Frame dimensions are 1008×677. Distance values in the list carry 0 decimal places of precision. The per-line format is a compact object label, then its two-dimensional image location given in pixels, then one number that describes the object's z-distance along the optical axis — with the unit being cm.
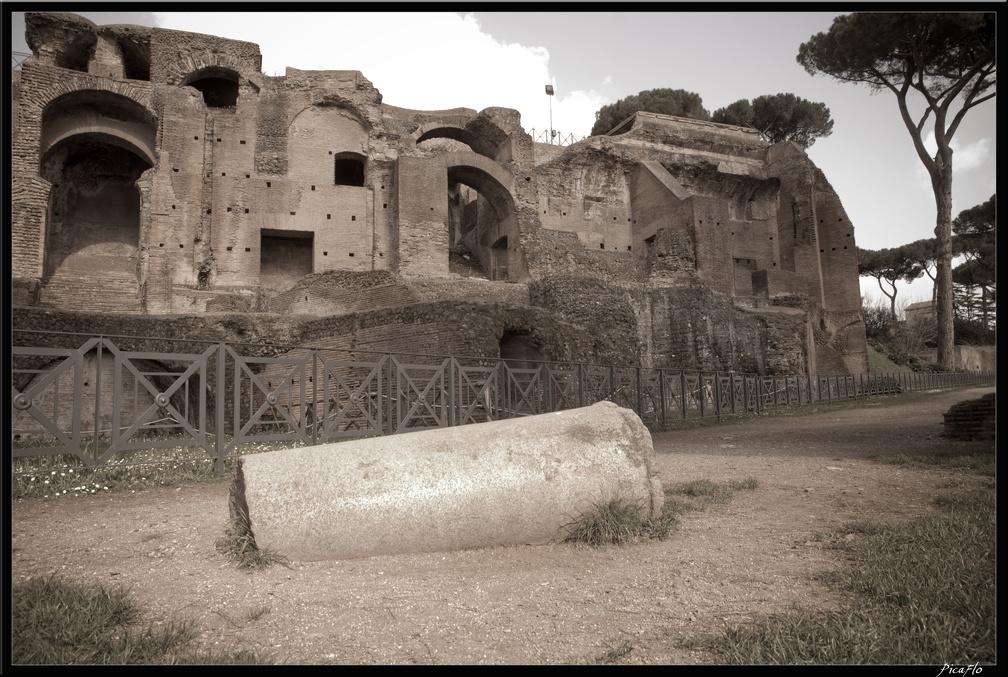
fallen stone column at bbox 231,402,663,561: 310
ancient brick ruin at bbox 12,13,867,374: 1722
